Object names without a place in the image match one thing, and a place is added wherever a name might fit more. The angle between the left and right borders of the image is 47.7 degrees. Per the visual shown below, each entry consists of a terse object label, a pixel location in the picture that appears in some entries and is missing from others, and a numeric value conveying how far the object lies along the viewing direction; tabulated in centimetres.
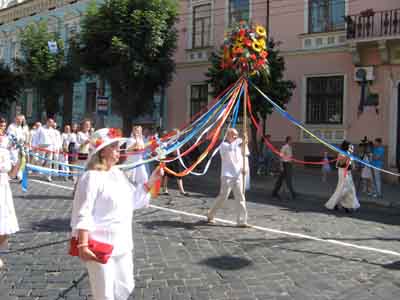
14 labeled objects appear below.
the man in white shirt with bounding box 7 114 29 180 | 1475
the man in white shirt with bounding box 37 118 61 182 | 1427
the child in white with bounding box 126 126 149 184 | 989
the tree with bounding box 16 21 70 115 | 2648
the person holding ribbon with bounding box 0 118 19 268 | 540
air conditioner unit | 1697
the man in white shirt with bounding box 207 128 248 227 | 808
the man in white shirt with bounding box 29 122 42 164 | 1429
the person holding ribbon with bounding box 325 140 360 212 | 1010
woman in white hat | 330
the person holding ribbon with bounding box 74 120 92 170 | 1058
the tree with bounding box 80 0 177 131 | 1897
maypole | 855
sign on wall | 1835
